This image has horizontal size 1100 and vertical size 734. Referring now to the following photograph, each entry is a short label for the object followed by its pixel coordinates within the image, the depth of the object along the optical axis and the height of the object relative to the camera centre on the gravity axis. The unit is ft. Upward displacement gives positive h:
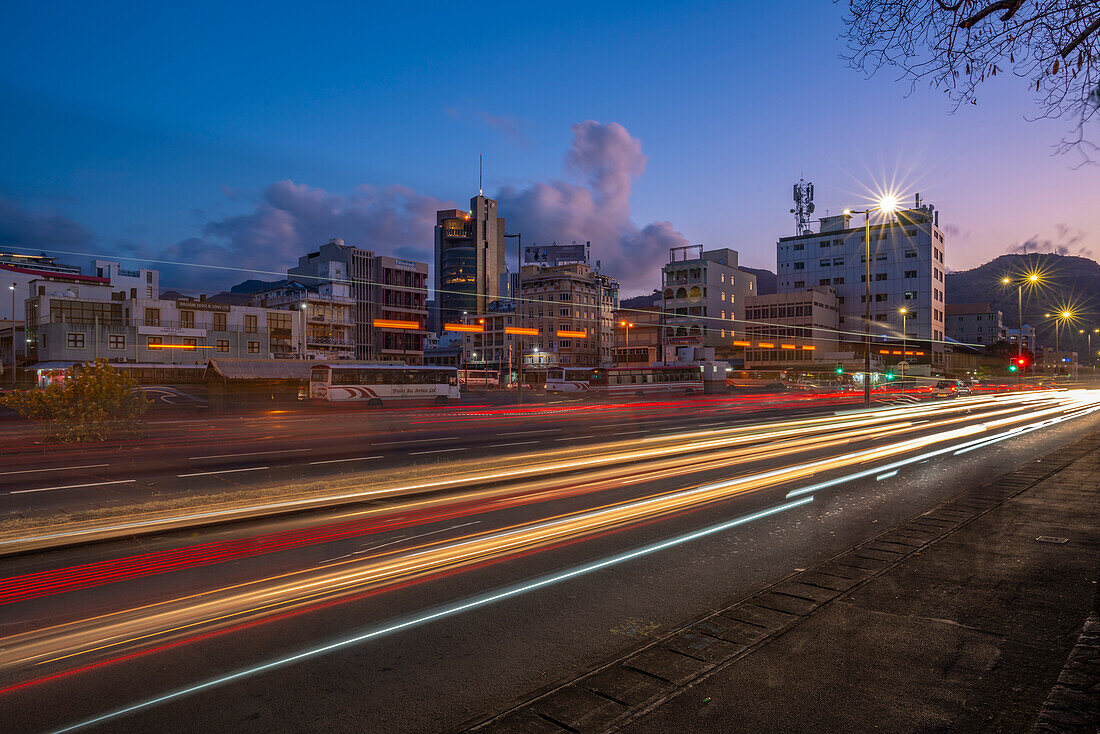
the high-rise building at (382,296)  323.16 +40.68
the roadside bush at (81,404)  66.13 -4.15
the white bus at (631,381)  208.54 -5.77
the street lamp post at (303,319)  243.23 +20.29
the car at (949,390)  173.29 -8.66
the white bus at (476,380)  268.00 -6.48
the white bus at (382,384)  143.54 -4.51
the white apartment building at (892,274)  333.42 +53.83
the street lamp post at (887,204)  98.57 +27.45
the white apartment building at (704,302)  332.39 +37.26
